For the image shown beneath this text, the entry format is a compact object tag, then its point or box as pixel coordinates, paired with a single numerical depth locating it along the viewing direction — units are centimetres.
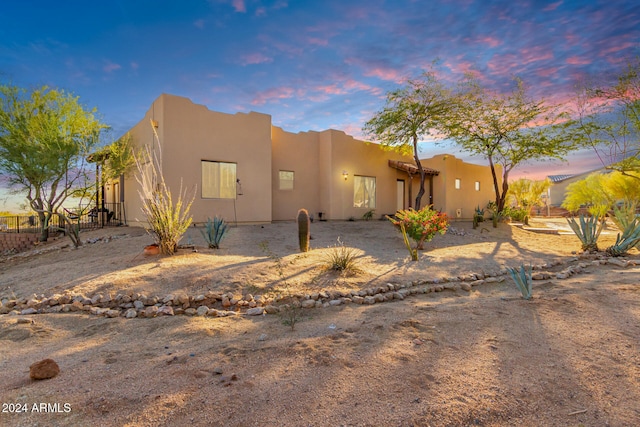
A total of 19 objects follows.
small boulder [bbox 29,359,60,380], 230
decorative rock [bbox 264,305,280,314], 407
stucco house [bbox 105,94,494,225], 1060
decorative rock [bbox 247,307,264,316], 403
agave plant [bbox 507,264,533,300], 418
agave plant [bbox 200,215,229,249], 753
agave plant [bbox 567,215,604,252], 877
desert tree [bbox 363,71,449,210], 1370
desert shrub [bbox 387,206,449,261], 840
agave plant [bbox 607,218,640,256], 782
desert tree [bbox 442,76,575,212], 1443
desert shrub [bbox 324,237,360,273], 566
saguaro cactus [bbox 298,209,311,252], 754
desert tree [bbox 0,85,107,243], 1029
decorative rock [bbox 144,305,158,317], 395
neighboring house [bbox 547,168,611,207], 3894
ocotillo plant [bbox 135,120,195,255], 642
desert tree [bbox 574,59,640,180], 1069
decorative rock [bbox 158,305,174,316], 401
